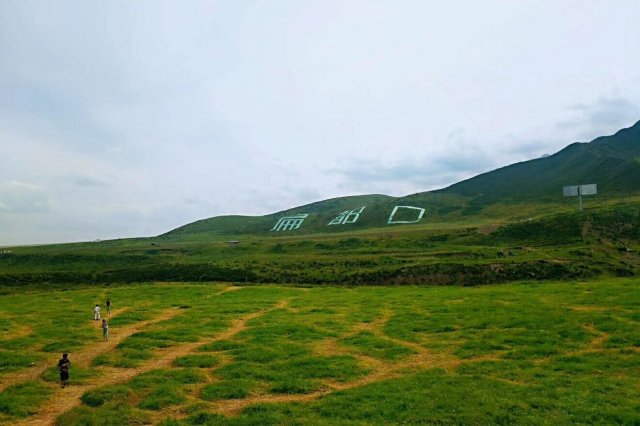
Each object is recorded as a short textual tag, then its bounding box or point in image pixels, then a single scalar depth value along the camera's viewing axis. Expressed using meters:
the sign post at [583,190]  157.62
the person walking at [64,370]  29.70
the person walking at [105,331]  42.63
